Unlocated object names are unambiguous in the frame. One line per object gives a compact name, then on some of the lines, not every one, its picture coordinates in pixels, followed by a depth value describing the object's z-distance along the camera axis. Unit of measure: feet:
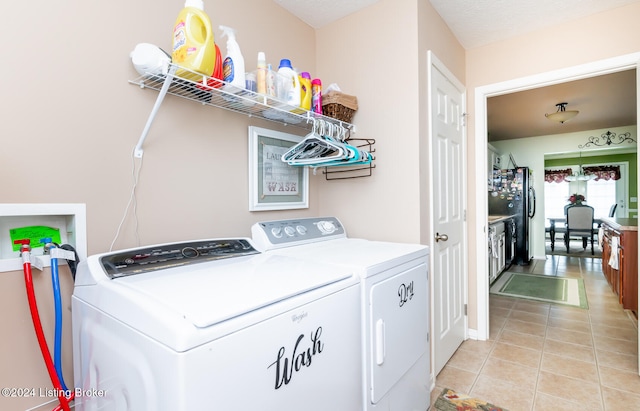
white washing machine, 2.22
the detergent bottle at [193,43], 3.66
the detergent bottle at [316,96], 5.66
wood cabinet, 9.80
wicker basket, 5.92
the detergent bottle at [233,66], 4.26
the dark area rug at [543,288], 11.80
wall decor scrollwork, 18.71
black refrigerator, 18.10
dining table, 22.25
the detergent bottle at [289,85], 5.11
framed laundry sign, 5.61
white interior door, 6.56
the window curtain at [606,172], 25.62
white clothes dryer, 3.91
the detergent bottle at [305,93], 5.33
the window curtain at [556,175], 27.37
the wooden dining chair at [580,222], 20.90
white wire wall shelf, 3.87
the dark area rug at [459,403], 5.79
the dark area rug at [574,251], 20.88
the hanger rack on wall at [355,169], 6.55
